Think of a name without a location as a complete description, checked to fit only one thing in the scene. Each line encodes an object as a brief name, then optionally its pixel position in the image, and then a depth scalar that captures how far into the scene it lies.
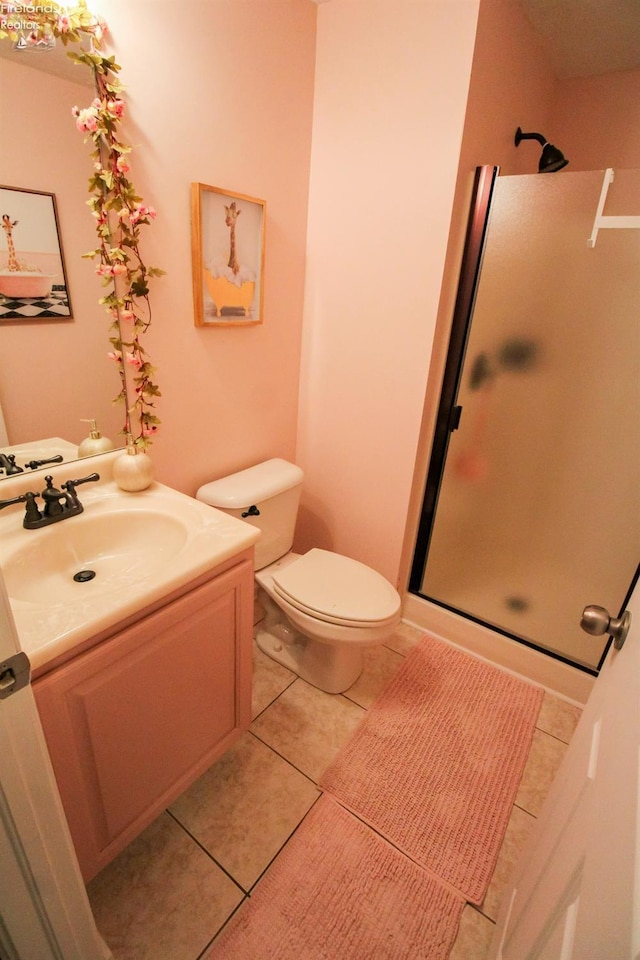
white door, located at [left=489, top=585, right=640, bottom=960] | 0.39
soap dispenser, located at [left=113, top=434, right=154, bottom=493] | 1.24
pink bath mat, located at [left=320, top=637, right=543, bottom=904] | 1.24
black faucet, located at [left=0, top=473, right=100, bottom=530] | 1.07
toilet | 1.48
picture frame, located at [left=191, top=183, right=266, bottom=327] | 1.37
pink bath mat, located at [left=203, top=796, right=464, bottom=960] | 1.03
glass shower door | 1.41
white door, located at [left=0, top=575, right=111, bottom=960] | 0.56
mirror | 0.96
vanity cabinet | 0.82
